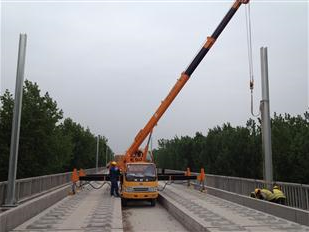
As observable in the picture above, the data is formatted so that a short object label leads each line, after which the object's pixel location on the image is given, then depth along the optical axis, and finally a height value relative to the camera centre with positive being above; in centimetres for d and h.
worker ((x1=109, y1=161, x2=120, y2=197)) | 1955 -54
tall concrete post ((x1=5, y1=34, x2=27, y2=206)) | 1166 +144
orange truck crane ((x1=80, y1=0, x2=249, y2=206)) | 1755 +23
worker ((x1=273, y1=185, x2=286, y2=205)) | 1318 -93
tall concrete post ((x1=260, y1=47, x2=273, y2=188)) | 1475 +185
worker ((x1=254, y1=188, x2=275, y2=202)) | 1343 -89
